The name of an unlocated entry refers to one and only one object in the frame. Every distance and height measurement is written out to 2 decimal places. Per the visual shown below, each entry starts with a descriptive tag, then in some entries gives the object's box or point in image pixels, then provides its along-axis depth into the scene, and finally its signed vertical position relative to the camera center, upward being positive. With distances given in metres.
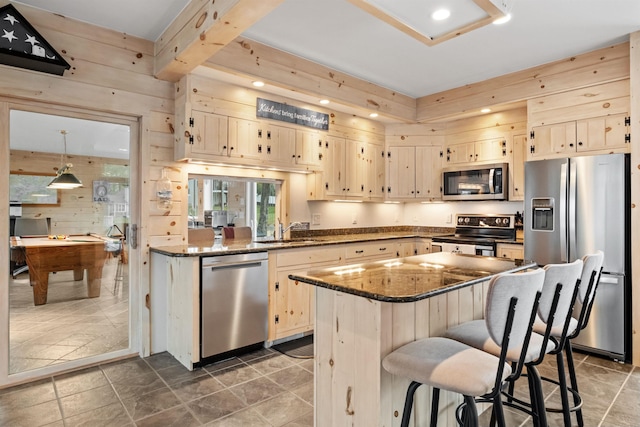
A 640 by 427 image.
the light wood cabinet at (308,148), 4.09 +0.73
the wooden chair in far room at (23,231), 2.77 -0.14
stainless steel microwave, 4.47 +0.39
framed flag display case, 2.51 +1.15
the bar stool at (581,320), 1.98 -0.60
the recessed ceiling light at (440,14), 2.21 +1.20
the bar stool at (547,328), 1.62 -0.59
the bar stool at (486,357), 1.38 -0.60
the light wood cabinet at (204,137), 3.24 +0.68
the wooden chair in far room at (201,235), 3.67 -0.22
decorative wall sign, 3.76 +1.07
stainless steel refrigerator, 3.16 -0.12
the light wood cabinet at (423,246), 4.88 -0.43
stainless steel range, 4.29 -0.28
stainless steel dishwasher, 3.00 -0.76
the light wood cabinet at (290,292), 3.45 -0.76
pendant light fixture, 2.95 +0.28
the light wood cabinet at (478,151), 4.55 +0.79
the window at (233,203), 3.74 +0.12
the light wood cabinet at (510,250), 4.04 -0.41
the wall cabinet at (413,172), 5.10 +0.57
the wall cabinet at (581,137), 3.31 +0.73
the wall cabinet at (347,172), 4.39 +0.52
